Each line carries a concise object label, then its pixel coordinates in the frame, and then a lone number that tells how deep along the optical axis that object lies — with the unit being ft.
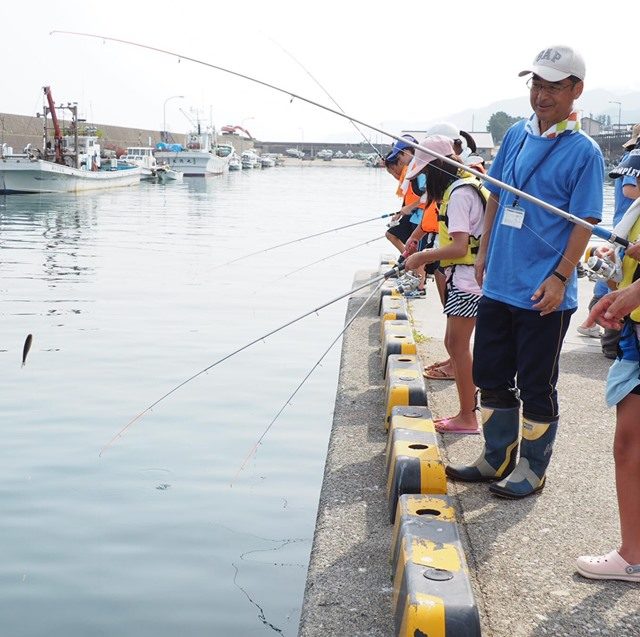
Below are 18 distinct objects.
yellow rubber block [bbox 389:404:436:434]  14.78
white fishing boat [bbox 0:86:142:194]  132.46
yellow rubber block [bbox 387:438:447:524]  12.85
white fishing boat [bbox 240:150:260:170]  322.30
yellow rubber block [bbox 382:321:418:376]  20.71
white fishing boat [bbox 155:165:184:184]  204.33
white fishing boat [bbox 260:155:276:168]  360.09
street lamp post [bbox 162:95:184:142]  299.05
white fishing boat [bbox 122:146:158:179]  196.91
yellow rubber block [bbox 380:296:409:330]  24.77
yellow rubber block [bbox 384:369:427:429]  17.02
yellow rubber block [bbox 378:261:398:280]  34.52
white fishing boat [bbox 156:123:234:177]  232.32
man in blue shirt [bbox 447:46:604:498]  12.60
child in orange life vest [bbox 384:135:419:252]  22.93
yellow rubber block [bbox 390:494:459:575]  10.88
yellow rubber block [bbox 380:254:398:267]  36.29
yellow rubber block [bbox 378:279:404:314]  28.94
